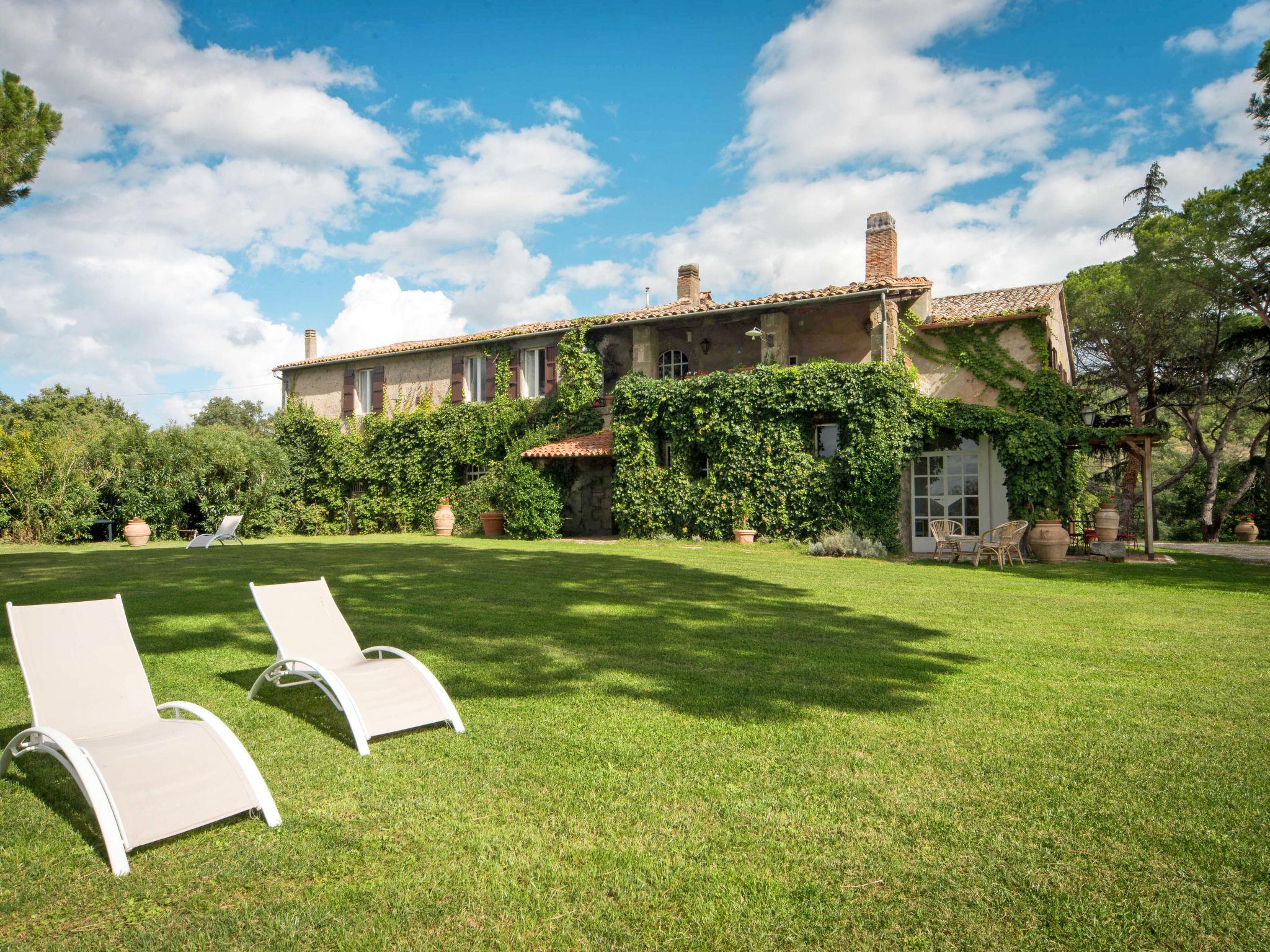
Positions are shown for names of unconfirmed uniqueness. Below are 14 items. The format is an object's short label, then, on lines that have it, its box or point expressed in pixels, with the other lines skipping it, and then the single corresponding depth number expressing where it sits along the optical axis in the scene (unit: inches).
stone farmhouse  714.8
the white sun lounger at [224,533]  709.9
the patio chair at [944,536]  590.9
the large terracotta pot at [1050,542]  585.6
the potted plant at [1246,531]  994.7
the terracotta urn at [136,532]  797.2
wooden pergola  601.0
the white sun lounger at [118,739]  123.6
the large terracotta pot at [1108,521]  620.4
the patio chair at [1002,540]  564.1
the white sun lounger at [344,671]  174.9
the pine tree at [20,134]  377.1
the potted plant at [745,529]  700.0
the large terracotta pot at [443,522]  895.7
